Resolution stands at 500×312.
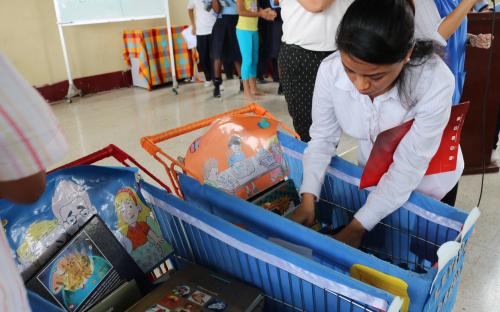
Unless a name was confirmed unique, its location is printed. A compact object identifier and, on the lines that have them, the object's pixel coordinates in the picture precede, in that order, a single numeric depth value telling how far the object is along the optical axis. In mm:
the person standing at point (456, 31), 1578
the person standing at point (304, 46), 1620
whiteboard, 4316
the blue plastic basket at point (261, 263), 822
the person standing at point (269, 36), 4238
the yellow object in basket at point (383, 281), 825
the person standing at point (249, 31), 3789
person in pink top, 479
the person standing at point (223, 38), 4203
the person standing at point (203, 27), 4375
